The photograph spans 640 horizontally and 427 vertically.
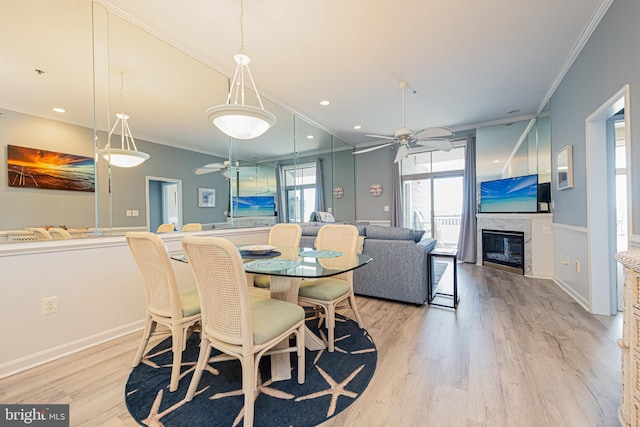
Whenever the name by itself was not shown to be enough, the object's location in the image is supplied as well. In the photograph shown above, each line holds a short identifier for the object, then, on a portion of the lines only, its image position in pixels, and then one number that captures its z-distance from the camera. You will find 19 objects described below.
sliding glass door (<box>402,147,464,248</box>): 5.67
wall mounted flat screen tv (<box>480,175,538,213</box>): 4.22
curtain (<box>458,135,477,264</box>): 5.20
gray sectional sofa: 2.84
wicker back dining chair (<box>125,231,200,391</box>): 1.51
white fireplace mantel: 4.03
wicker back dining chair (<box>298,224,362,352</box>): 1.97
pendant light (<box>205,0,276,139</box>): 1.75
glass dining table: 1.54
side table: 2.80
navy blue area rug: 1.33
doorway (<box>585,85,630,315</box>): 2.58
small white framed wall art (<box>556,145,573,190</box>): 3.11
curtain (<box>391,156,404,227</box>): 6.12
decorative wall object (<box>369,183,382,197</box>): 6.50
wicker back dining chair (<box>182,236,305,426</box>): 1.21
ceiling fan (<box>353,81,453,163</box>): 3.50
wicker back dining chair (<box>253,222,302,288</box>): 2.58
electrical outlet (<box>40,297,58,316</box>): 1.86
